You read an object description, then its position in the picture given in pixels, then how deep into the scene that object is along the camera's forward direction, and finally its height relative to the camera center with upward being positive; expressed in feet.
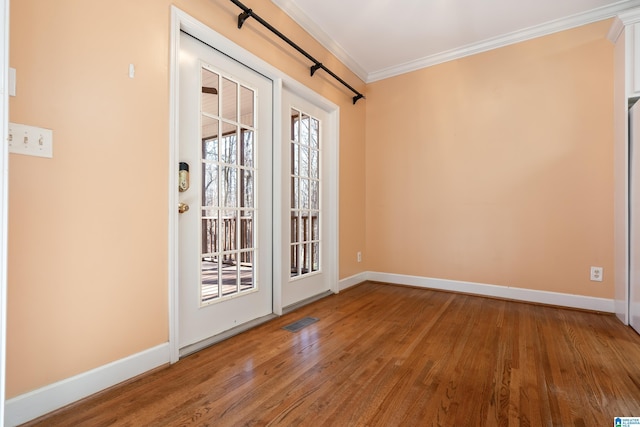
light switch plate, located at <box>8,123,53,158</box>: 4.09 +1.02
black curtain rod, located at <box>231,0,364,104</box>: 7.07 +4.74
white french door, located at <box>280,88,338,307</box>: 9.17 +0.41
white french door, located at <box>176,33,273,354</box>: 6.48 +0.45
